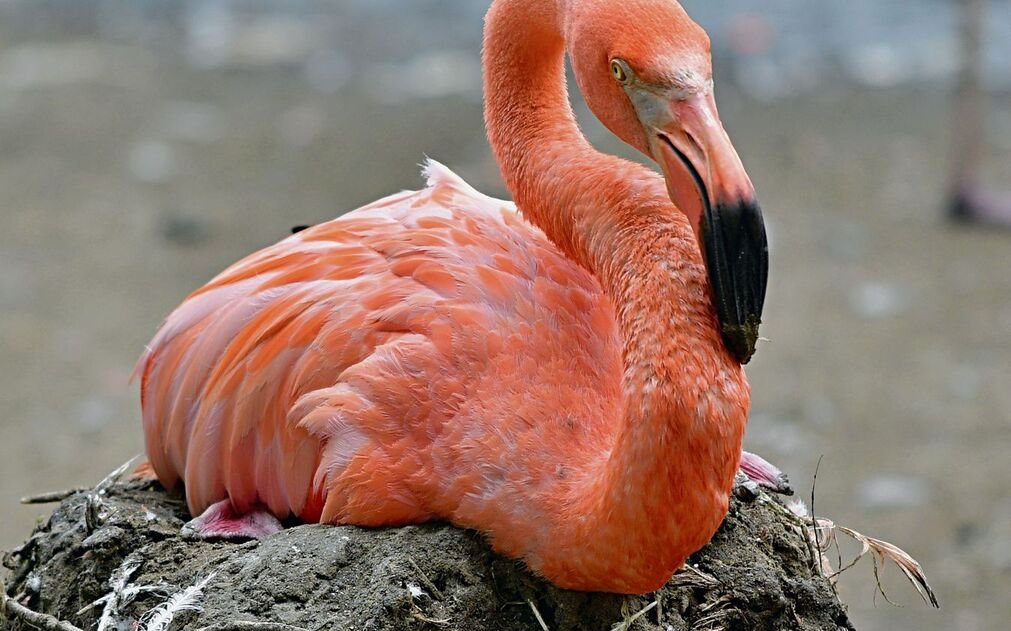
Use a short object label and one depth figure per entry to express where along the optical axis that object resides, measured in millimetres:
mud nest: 5262
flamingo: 4797
